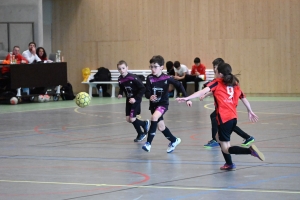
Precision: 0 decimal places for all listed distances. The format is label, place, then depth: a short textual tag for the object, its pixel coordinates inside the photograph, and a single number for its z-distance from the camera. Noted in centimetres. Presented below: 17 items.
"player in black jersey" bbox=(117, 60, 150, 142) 1297
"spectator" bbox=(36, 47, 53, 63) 2577
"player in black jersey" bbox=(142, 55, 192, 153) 1137
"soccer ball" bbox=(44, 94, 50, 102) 2572
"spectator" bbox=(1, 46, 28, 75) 2447
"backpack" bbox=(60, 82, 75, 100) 2695
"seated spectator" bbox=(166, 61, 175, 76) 2788
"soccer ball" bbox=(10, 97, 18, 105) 2436
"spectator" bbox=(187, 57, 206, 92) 2778
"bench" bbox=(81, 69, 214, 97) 2873
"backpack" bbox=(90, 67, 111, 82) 2927
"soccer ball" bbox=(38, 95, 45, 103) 2551
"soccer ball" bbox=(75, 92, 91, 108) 1762
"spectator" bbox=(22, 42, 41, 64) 2514
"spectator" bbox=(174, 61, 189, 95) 2772
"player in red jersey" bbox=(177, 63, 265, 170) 914
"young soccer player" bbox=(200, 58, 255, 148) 1101
